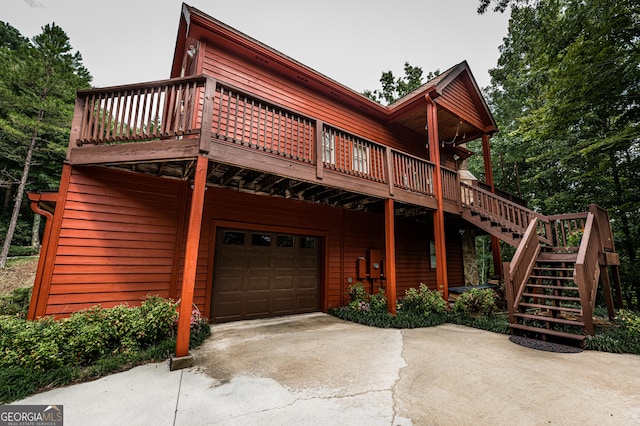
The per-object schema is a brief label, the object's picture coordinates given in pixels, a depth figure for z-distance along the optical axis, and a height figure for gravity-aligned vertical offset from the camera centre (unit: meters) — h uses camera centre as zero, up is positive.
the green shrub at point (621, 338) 4.08 -1.16
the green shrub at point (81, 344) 2.86 -1.11
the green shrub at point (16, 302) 4.92 -0.98
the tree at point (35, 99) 12.60 +7.60
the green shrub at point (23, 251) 14.08 +0.18
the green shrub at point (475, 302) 6.31 -0.92
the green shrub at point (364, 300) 6.70 -1.02
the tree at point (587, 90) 6.26 +4.67
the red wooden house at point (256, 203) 4.10 +1.33
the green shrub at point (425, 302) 6.39 -0.96
